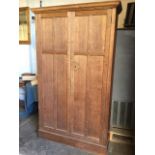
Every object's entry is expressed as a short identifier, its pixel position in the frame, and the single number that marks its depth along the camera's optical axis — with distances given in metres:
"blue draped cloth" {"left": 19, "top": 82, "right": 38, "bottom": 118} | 2.89
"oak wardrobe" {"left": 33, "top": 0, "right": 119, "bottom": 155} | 1.79
